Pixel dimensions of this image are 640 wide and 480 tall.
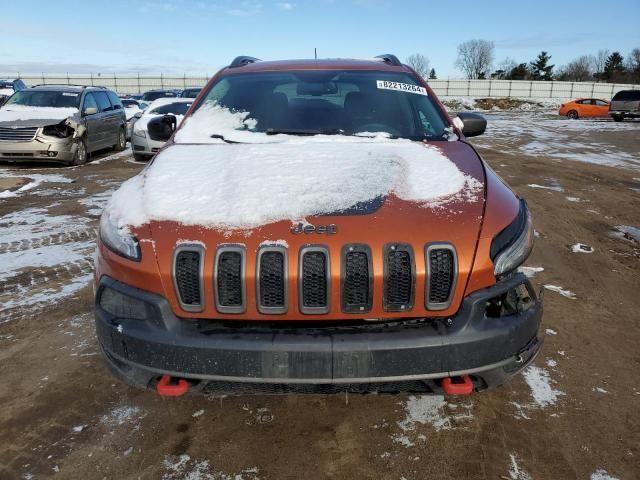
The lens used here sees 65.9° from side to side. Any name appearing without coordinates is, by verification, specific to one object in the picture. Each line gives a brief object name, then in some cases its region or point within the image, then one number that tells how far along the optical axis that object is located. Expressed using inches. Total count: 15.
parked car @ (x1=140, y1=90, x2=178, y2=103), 905.8
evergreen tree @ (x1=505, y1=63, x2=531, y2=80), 2832.2
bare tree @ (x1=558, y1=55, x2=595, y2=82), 3140.0
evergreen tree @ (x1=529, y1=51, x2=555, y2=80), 2967.5
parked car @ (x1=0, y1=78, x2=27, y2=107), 742.7
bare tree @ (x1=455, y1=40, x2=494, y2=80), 3260.3
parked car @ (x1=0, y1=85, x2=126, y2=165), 399.9
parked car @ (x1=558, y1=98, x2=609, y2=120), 1252.5
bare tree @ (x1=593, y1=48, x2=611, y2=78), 3263.3
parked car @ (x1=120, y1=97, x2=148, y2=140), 583.5
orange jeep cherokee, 76.2
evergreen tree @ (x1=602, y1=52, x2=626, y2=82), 2819.9
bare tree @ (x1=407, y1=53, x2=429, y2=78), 3344.0
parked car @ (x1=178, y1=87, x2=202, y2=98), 706.4
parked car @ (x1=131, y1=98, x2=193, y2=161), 447.8
